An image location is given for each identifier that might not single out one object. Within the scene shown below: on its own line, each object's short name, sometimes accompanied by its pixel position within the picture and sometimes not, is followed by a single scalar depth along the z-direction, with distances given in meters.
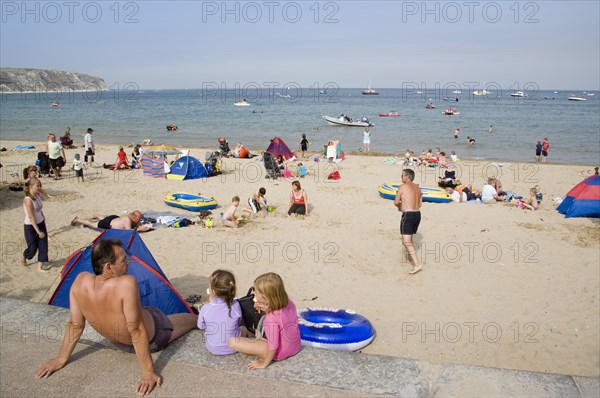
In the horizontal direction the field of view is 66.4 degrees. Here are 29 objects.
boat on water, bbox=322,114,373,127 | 38.06
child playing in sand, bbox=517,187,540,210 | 12.30
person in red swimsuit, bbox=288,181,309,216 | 11.27
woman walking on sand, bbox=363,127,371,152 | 24.16
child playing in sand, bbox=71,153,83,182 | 14.92
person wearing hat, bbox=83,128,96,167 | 18.36
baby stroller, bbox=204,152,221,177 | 16.27
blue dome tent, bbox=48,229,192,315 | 5.59
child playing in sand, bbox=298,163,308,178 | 16.50
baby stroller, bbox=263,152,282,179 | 16.02
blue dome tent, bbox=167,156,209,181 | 15.46
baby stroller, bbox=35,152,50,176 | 15.24
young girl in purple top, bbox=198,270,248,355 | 3.88
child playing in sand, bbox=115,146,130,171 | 17.14
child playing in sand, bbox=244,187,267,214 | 11.42
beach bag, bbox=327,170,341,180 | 15.92
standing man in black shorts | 7.94
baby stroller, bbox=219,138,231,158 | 20.63
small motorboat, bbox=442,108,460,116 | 55.00
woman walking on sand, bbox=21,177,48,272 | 7.41
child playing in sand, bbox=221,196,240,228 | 10.43
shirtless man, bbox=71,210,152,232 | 8.67
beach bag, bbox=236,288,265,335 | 4.89
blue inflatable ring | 5.42
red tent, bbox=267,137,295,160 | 19.58
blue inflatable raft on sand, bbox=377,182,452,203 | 12.84
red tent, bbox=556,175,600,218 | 11.32
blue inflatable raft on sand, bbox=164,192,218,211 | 11.83
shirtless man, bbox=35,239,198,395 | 3.14
